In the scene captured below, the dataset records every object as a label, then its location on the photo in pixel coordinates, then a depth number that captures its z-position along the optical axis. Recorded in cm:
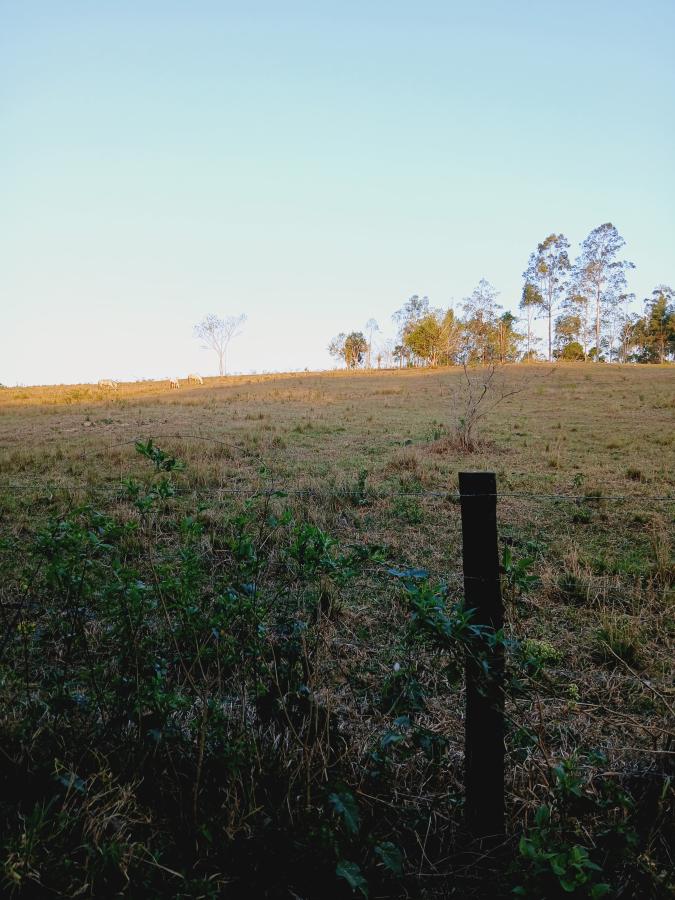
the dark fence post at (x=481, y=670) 234
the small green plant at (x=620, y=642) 367
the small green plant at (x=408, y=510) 659
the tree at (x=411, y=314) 8188
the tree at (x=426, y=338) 5884
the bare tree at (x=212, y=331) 7962
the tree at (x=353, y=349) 8606
